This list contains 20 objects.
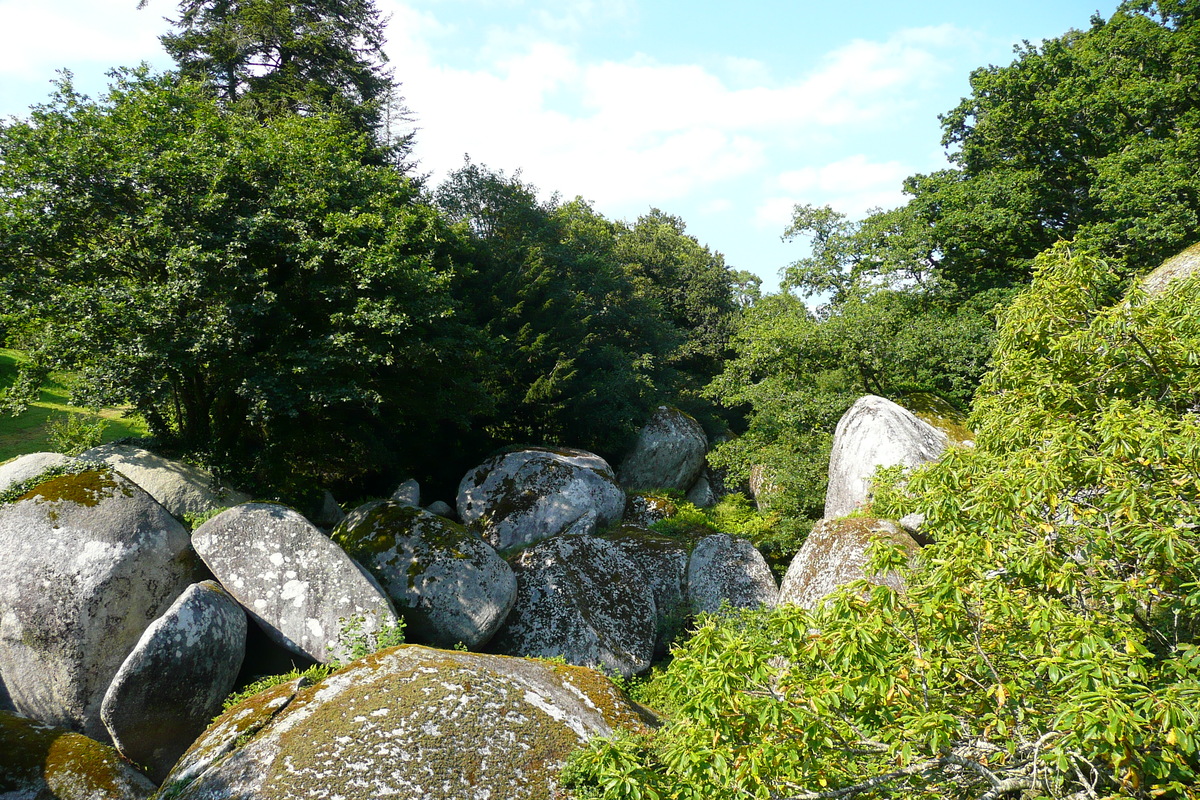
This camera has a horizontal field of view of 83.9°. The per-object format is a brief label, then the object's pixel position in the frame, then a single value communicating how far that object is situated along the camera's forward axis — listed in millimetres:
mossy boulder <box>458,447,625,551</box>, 15812
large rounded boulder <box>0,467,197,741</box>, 8805
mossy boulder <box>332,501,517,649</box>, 10648
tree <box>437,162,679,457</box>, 19375
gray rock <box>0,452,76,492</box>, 9898
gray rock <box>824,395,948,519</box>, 13001
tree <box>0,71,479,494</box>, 10984
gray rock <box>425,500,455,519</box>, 16078
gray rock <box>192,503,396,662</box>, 9398
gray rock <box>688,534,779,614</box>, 13695
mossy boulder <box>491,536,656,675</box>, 11750
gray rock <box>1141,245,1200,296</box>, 15258
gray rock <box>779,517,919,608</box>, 11070
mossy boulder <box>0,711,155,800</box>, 6875
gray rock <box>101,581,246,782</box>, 8094
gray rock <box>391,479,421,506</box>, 14253
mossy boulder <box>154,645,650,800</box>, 5777
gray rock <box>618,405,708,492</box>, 21938
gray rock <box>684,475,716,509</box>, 23219
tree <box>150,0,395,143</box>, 20641
